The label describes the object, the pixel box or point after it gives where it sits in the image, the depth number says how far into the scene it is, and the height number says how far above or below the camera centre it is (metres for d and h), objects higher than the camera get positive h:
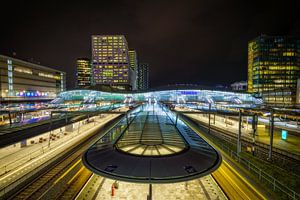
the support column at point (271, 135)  18.06 -4.15
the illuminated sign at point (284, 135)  27.82 -6.28
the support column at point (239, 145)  19.19 -5.64
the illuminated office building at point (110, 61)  173.12 +37.99
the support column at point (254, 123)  20.98 -3.23
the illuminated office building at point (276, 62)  123.44 +26.73
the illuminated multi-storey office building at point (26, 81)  72.94 +8.53
